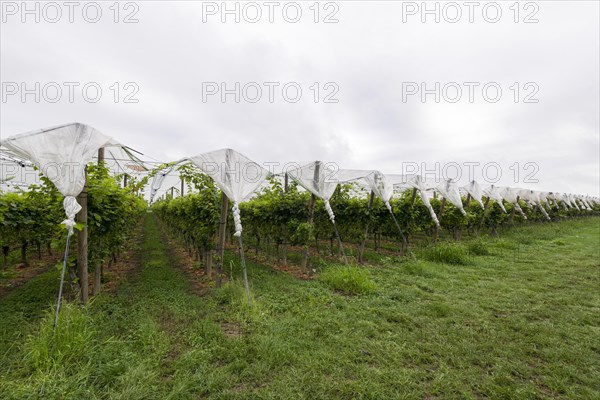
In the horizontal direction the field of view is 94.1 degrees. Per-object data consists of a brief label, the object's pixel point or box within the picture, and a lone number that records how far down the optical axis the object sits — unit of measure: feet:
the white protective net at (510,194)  47.93
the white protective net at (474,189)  37.20
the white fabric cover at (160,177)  16.90
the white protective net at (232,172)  14.78
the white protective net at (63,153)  10.02
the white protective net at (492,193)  40.98
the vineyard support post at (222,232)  16.17
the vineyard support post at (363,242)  25.21
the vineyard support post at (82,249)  12.08
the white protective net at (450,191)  31.42
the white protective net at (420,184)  26.99
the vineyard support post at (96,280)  15.10
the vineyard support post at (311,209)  20.71
